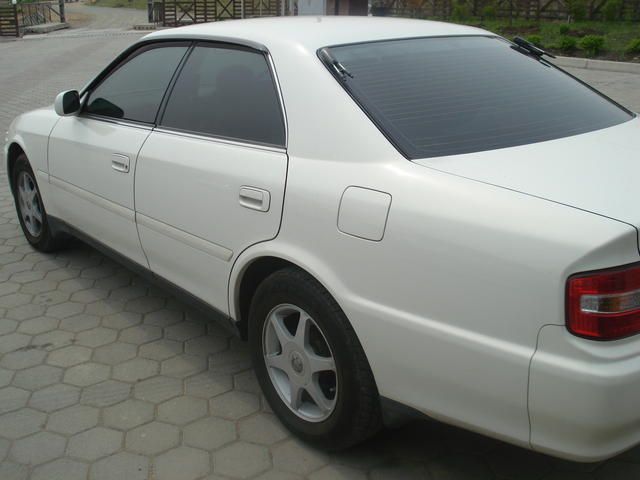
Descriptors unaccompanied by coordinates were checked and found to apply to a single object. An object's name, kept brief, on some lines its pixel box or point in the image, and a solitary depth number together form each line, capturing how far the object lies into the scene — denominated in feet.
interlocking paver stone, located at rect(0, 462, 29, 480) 8.67
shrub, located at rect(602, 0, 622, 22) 63.77
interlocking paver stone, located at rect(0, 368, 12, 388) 10.81
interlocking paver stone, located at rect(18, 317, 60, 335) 12.53
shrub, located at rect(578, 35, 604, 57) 52.16
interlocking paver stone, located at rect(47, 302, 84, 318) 13.20
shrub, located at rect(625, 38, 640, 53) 50.34
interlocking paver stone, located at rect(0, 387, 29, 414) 10.16
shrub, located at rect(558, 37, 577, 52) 53.93
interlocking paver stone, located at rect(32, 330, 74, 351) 11.96
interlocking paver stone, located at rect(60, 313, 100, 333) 12.64
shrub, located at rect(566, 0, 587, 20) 66.33
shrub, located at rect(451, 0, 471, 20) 75.92
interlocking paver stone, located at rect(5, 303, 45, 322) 13.10
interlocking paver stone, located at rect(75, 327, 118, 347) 12.07
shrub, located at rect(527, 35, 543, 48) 56.65
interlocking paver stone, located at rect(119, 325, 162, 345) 12.20
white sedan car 6.23
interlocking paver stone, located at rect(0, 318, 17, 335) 12.55
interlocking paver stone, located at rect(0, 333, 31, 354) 11.90
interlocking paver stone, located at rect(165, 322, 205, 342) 12.34
